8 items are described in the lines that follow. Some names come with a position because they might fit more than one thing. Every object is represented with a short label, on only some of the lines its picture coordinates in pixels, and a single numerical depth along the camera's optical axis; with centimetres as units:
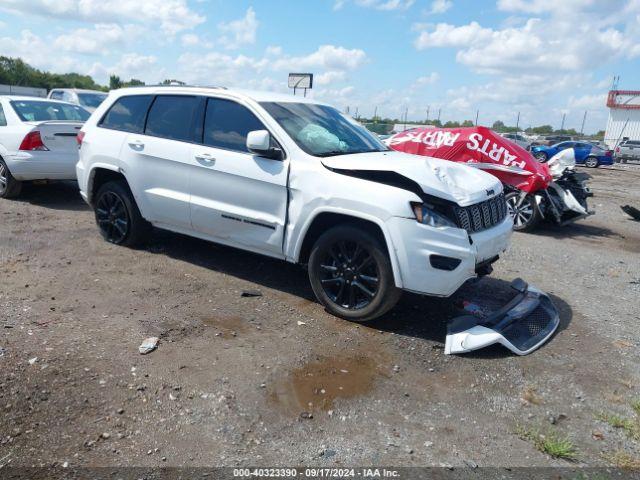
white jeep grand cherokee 410
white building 4650
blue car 2926
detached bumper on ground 406
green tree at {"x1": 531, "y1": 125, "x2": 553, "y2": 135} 6374
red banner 890
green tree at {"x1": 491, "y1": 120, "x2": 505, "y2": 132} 5084
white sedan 807
